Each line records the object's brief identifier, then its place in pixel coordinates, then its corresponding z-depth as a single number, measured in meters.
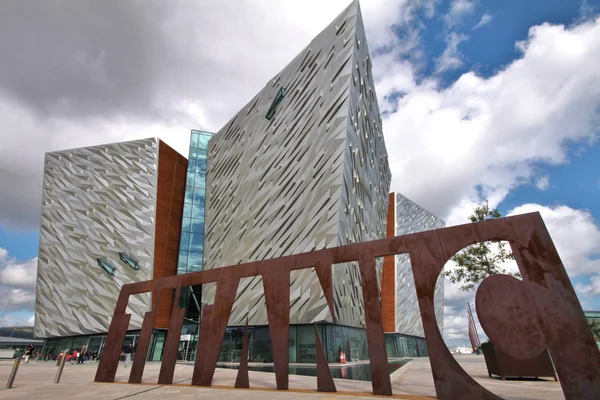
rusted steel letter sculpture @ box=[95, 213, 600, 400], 5.19
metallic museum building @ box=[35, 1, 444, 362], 20.44
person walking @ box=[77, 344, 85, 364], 25.16
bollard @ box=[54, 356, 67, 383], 9.45
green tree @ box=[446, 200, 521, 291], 17.20
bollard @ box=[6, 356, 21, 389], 8.15
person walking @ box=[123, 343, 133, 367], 27.25
